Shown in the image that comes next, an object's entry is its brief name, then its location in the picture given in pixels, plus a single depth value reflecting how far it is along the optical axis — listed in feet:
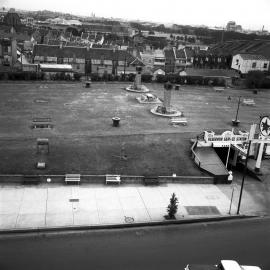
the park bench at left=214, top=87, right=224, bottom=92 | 211.06
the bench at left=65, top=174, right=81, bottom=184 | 87.54
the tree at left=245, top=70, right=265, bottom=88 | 226.89
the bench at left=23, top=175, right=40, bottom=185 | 85.76
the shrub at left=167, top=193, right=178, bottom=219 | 75.20
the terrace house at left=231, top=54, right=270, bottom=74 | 286.25
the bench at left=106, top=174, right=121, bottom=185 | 89.19
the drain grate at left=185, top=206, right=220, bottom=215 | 79.61
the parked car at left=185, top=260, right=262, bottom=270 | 54.44
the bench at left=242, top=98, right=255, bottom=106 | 179.42
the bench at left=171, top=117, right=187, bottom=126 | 135.95
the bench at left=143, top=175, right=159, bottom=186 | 90.89
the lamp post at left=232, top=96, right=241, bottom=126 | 141.51
